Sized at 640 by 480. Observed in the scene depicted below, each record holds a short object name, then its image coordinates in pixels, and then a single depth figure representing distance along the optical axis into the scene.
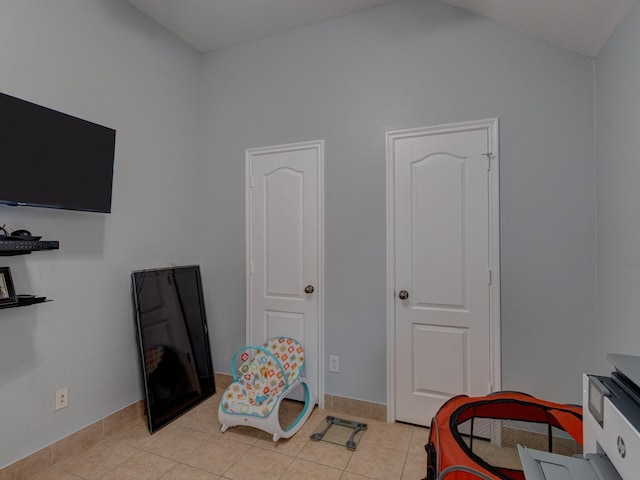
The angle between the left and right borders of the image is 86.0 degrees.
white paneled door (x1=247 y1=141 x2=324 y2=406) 2.69
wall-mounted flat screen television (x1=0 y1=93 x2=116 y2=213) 1.66
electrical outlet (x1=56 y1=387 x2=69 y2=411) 2.04
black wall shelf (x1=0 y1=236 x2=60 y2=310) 1.62
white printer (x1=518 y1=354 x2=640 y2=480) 0.80
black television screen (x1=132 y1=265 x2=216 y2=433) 2.42
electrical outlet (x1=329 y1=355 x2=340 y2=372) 2.64
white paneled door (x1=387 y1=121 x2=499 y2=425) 2.23
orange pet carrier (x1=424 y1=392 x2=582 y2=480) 1.42
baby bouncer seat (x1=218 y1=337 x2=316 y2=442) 2.22
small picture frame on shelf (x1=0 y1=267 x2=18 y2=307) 1.71
